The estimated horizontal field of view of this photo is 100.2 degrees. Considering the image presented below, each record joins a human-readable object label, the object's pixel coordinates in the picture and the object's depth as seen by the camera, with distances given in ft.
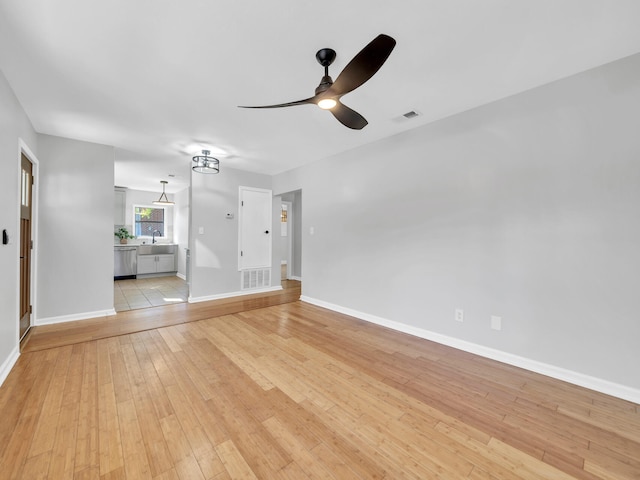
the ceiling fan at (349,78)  4.57
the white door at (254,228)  17.38
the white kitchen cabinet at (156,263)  22.62
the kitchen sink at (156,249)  22.66
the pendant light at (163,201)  24.00
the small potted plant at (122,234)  22.90
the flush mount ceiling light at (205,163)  13.21
